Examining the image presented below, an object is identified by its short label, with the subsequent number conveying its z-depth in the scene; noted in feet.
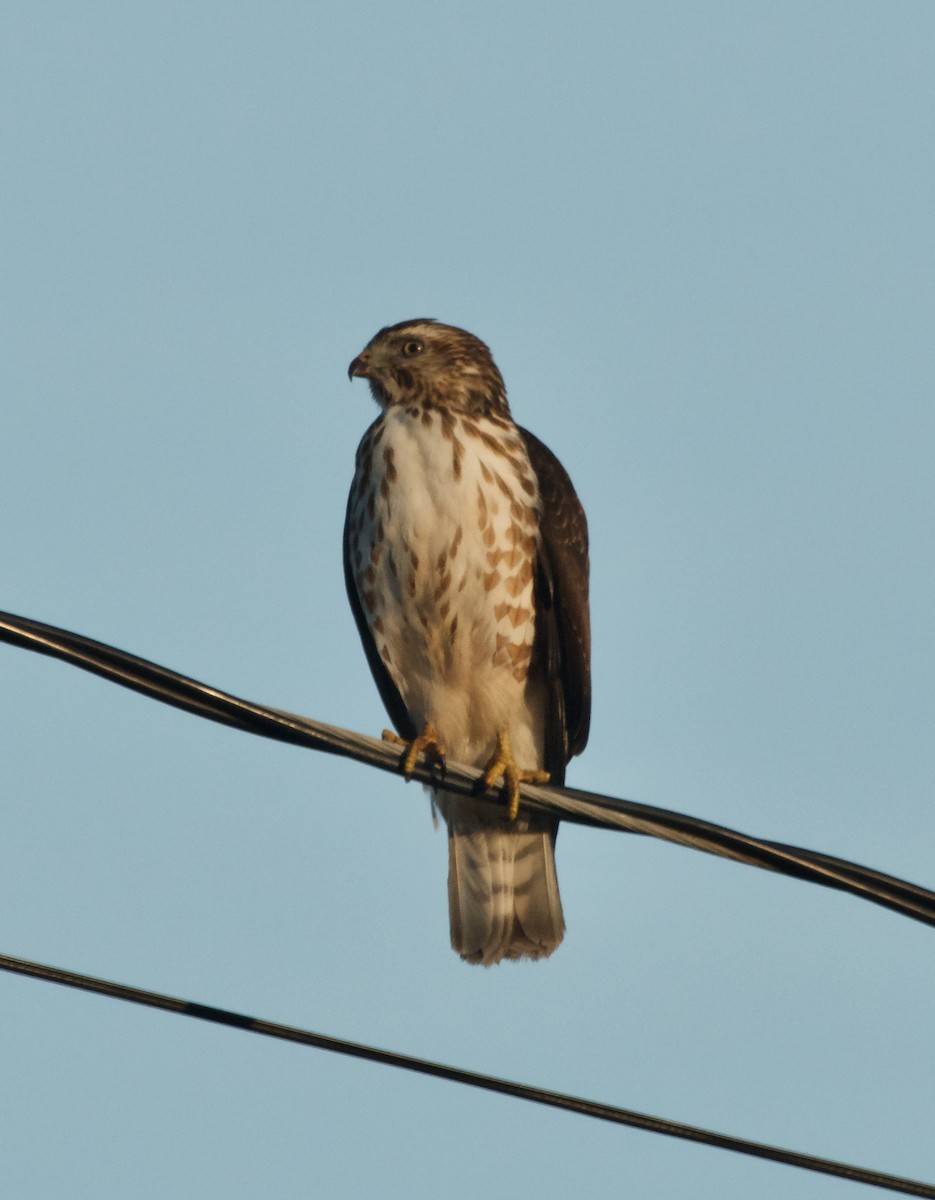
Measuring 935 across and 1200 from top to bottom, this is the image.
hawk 49.60
